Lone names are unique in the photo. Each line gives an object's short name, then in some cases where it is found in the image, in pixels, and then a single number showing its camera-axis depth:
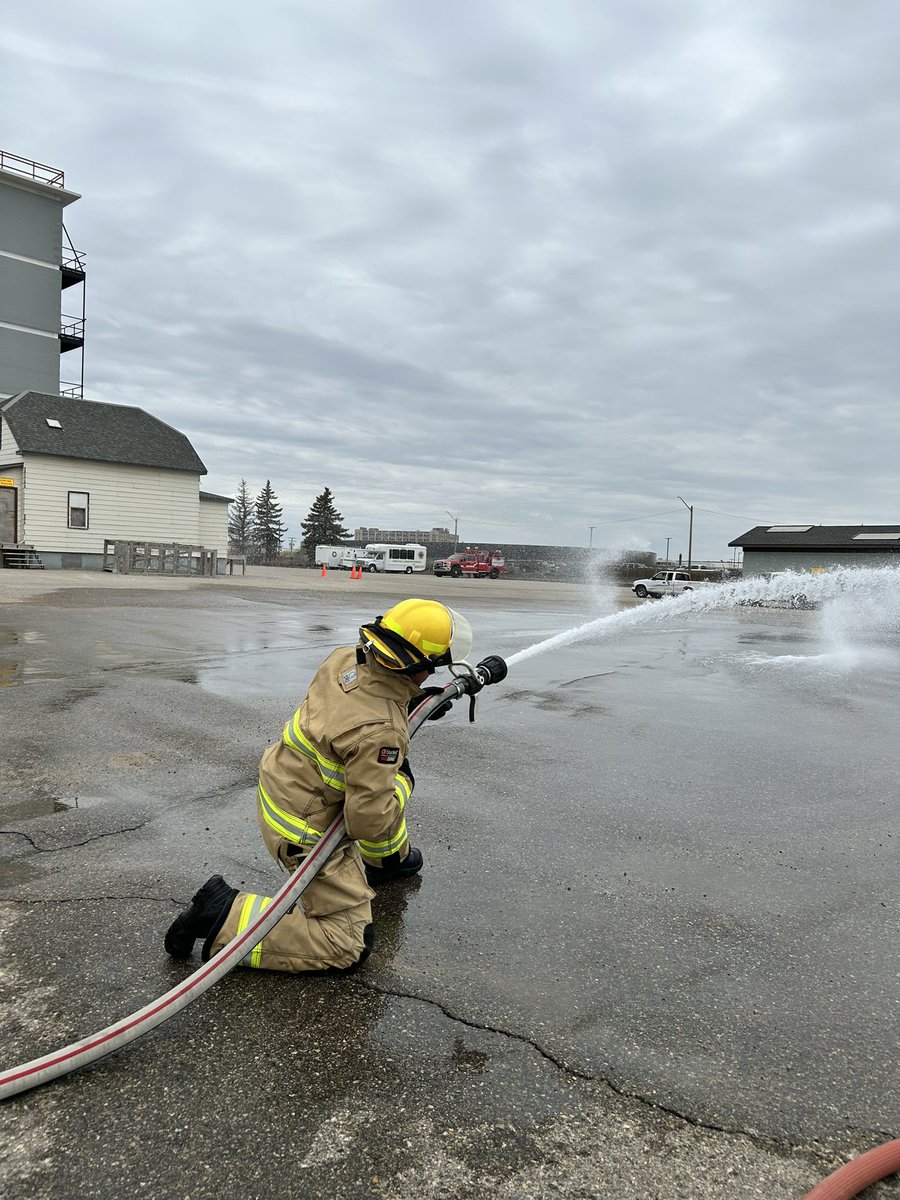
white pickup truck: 41.78
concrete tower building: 38.78
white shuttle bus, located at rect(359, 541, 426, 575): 71.50
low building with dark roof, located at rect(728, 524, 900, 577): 47.47
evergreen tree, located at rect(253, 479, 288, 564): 115.50
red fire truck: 67.44
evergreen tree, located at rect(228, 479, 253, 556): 115.62
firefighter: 3.00
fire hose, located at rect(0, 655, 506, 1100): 2.32
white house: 33.12
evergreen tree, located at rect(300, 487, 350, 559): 102.25
